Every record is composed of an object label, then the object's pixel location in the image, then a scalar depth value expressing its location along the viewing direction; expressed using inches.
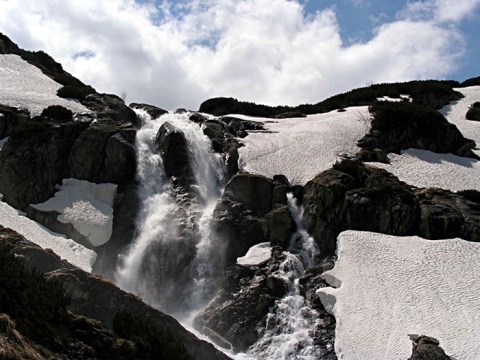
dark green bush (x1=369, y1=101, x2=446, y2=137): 1720.0
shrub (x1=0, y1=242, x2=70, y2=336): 506.9
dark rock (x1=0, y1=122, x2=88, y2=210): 1279.5
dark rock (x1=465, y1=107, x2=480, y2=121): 2039.6
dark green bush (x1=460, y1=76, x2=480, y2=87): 2668.8
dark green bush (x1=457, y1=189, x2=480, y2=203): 1331.6
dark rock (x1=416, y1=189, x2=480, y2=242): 1208.8
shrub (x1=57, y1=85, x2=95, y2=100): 1705.2
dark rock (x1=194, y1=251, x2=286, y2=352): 993.5
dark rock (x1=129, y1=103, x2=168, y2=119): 1719.1
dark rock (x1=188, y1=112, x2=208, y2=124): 1688.1
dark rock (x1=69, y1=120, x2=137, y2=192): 1370.6
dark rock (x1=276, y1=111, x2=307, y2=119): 2022.0
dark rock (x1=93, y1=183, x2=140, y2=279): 1165.2
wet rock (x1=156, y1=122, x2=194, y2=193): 1381.6
